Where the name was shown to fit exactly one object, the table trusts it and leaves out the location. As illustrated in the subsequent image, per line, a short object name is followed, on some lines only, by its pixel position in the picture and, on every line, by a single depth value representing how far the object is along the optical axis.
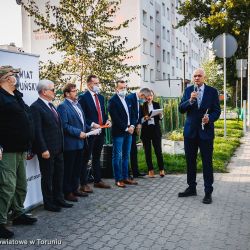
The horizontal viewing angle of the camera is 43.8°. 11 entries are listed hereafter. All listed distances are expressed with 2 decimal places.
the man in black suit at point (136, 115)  6.40
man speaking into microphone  5.11
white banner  4.53
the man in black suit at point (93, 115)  5.61
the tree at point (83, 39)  11.27
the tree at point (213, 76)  36.39
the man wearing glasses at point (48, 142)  4.39
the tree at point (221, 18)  21.30
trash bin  6.49
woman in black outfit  6.70
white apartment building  28.30
